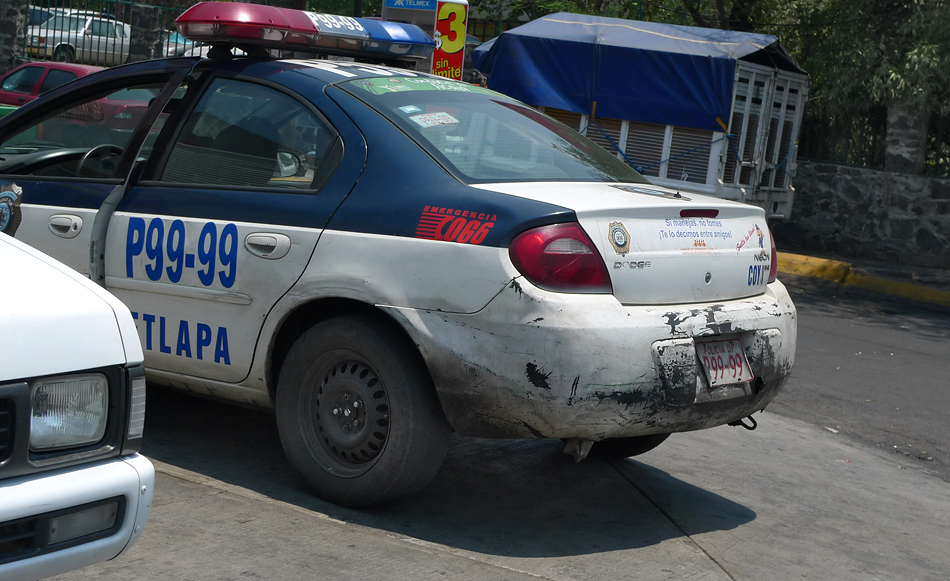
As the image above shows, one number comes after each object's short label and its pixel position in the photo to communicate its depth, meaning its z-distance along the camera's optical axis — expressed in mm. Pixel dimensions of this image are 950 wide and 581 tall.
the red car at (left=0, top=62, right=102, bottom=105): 15891
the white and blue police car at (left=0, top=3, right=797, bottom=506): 3285
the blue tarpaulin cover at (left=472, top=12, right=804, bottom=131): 13141
